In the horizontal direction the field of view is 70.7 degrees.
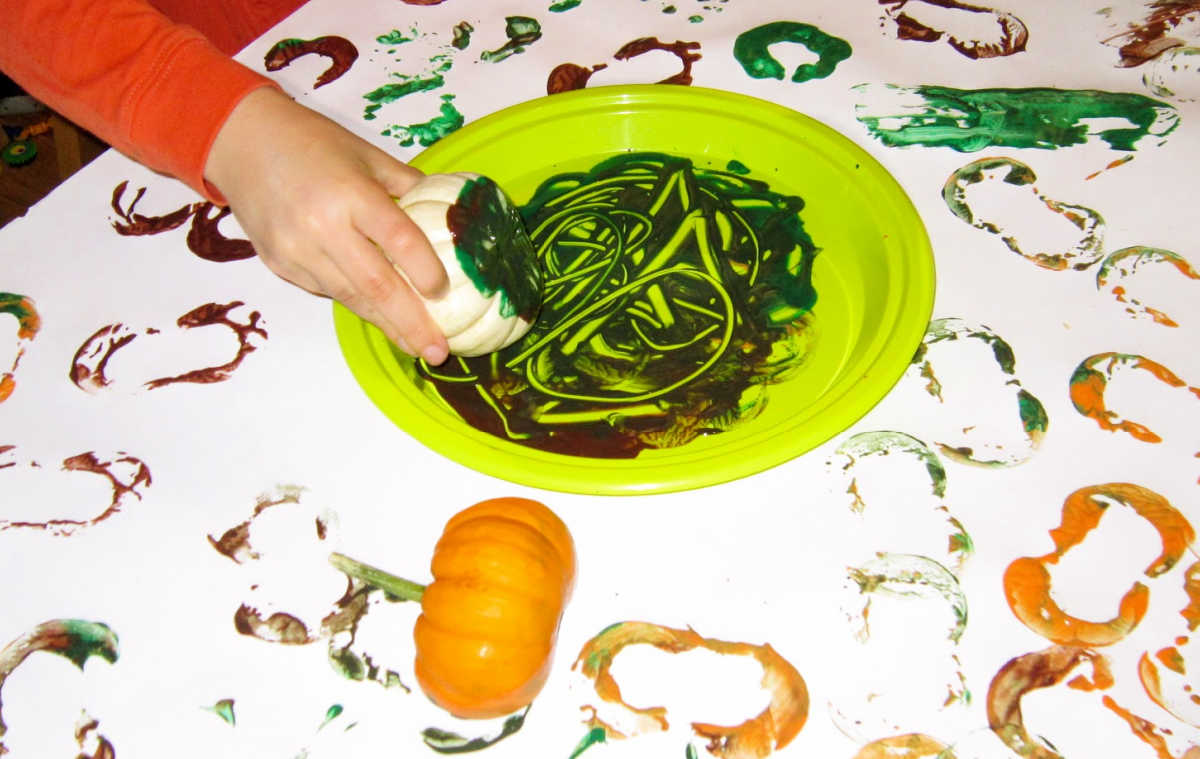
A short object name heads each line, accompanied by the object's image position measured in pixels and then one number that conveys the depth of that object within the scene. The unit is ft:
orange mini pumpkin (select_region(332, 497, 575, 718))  2.04
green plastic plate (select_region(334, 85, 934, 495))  2.55
